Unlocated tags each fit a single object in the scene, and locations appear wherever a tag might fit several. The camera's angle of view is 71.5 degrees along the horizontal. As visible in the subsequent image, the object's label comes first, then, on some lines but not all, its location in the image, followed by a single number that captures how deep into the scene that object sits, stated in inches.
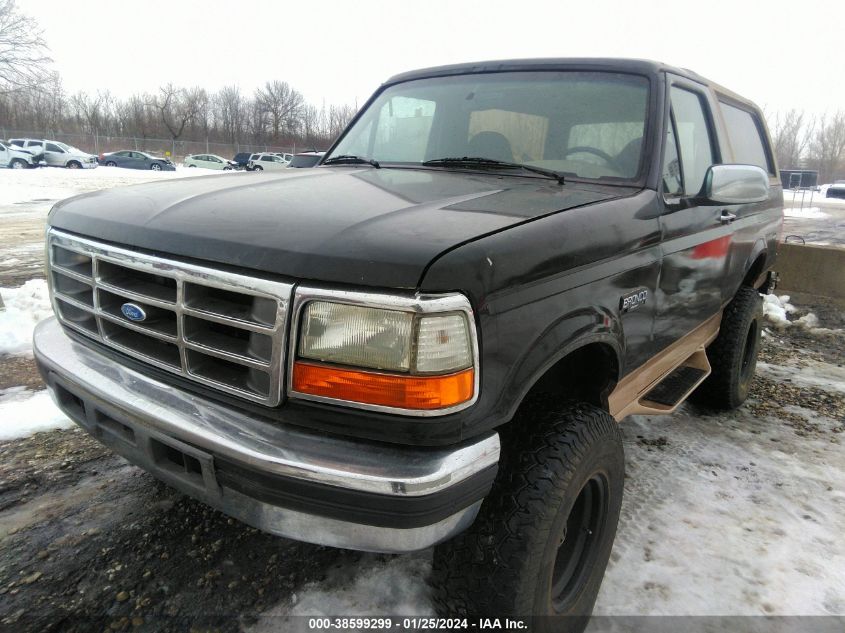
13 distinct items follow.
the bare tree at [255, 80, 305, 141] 2544.3
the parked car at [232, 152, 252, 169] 1684.8
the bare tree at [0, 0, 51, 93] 1486.2
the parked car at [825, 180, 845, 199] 1385.3
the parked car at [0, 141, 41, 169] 1164.5
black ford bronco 56.2
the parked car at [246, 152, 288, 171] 1371.2
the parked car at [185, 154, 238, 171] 1582.2
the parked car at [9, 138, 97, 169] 1262.3
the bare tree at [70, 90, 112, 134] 2390.5
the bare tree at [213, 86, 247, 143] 2615.7
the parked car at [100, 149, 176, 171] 1416.1
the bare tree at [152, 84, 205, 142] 2437.3
